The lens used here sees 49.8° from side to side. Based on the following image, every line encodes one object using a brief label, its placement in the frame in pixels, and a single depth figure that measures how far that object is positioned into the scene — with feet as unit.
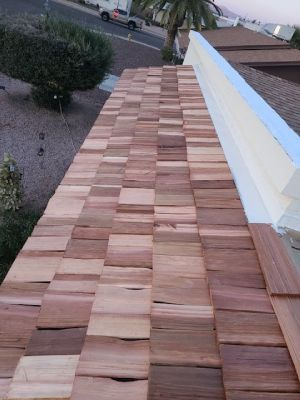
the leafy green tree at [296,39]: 115.02
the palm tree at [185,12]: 76.84
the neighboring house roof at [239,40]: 60.03
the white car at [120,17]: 128.55
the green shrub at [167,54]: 87.71
